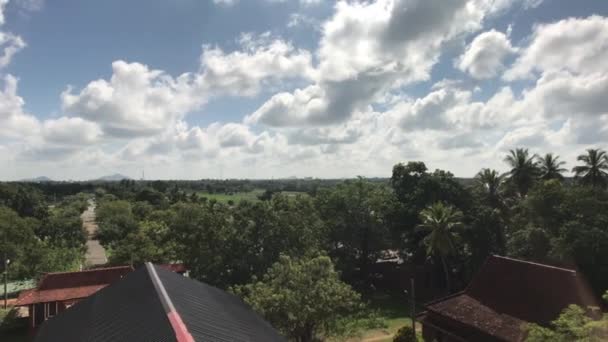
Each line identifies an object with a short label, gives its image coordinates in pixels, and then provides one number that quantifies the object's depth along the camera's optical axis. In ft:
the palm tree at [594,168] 121.90
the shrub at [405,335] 74.95
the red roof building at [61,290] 84.89
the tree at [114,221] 181.78
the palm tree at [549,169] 136.26
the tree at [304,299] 54.90
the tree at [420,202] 128.67
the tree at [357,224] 133.18
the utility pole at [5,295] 106.64
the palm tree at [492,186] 128.16
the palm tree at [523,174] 134.62
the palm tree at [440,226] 104.89
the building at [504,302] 63.18
